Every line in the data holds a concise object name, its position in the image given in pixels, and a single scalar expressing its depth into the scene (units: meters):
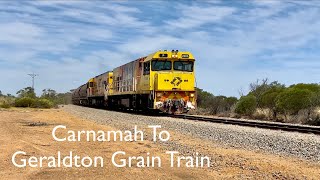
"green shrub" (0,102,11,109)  45.39
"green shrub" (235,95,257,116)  31.14
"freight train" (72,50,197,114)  25.20
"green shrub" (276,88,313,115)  27.33
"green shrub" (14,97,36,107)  50.56
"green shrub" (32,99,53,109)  50.49
